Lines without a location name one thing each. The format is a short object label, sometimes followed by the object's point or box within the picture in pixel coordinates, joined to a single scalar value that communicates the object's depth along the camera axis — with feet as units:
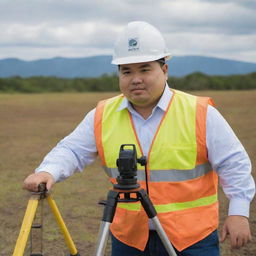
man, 9.20
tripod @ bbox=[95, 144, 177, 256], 8.29
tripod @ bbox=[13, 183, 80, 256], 7.58
